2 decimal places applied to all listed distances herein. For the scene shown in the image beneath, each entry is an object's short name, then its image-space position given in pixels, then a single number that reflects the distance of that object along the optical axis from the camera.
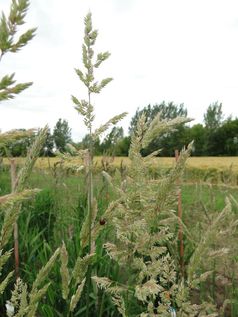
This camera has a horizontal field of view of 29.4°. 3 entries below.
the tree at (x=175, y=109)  59.50
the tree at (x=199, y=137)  65.75
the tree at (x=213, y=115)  80.62
